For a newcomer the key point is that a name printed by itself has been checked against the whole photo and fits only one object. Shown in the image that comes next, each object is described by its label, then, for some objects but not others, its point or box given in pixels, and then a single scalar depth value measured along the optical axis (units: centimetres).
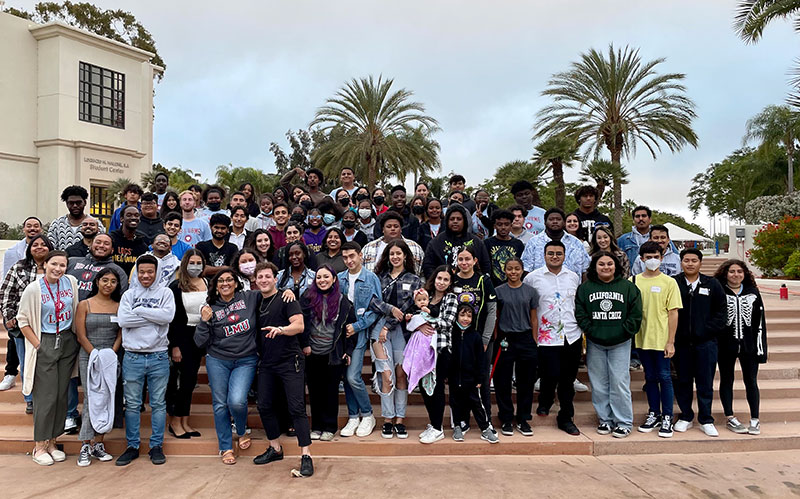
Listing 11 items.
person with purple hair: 535
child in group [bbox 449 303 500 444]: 546
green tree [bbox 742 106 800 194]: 2800
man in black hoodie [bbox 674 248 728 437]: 574
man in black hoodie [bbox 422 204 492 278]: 633
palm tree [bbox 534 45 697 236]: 1936
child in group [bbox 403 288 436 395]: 541
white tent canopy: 2747
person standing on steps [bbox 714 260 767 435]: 578
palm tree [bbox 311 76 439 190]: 2116
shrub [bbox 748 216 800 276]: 1440
